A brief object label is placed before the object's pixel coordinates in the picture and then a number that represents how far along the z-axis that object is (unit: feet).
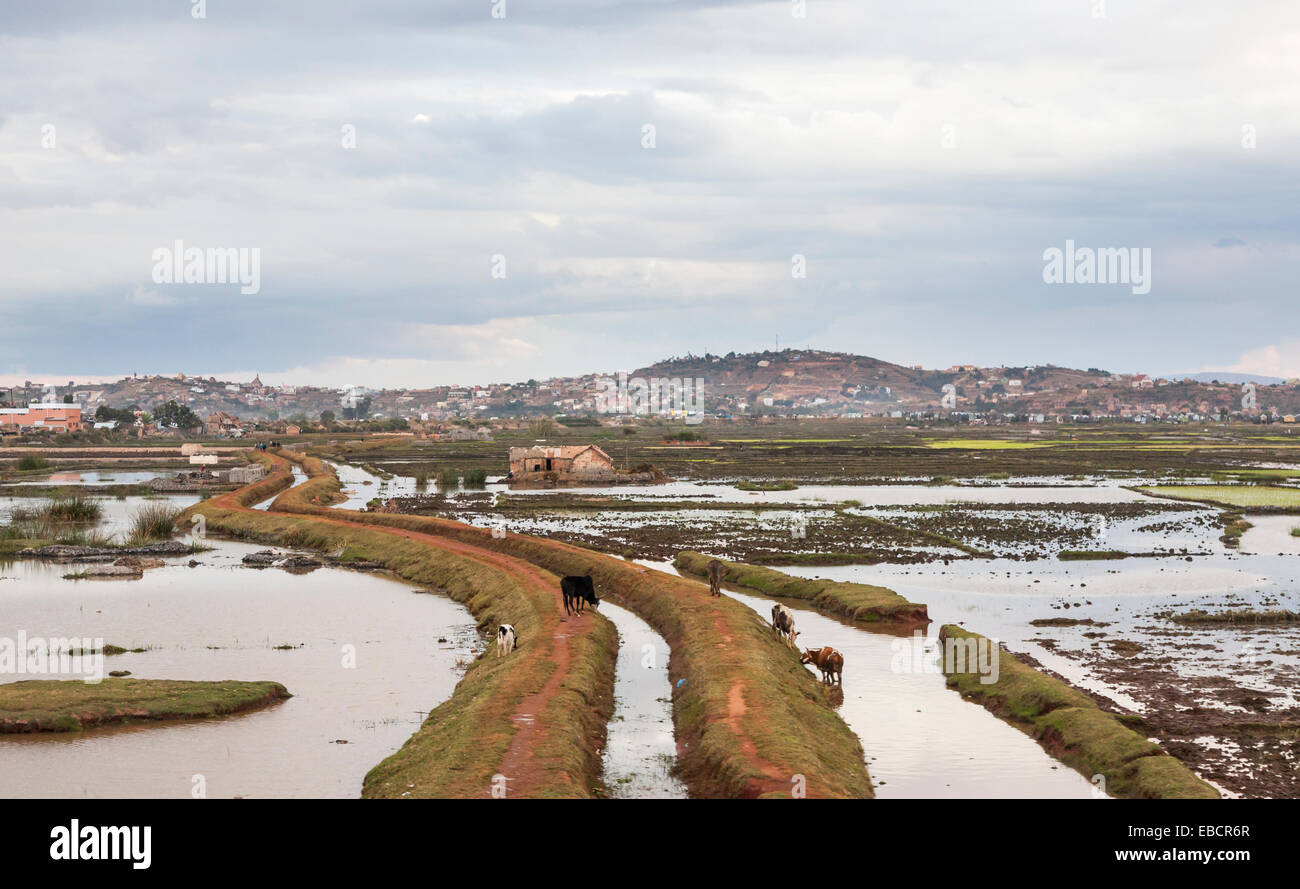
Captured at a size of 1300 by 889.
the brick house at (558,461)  299.58
